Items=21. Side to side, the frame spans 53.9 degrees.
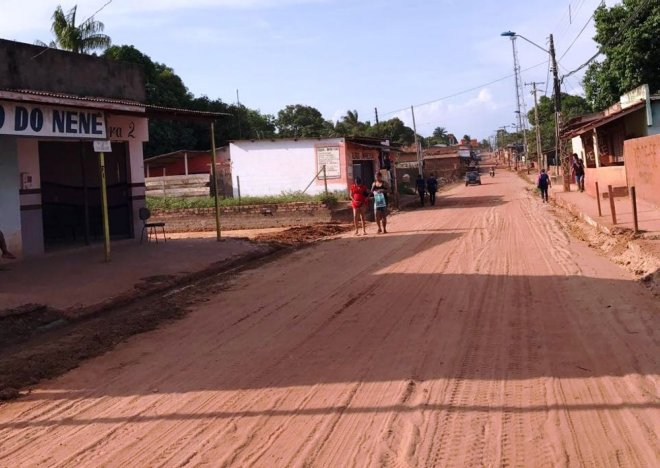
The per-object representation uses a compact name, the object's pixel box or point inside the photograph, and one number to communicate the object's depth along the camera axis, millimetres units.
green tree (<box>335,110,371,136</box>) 73062
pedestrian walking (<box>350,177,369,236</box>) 19234
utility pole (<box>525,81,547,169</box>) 50603
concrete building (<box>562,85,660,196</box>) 24844
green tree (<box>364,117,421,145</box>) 76438
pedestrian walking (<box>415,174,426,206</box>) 32219
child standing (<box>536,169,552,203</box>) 30047
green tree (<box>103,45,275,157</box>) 40812
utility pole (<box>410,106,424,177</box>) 55031
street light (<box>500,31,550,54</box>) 32159
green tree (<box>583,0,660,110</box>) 32281
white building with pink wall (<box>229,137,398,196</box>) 29656
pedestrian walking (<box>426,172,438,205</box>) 32531
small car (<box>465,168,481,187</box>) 57281
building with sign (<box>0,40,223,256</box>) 11359
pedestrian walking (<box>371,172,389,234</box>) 19109
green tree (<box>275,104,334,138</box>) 66188
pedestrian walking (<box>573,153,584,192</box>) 32938
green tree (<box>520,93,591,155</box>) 72750
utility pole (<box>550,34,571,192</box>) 34219
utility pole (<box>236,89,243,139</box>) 47281
